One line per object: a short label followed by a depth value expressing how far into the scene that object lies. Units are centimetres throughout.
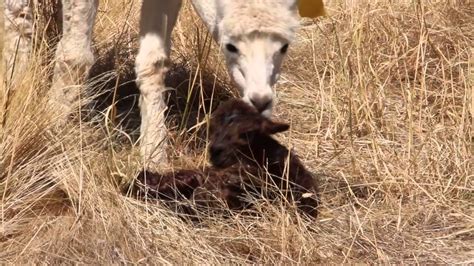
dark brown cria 674
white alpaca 700
